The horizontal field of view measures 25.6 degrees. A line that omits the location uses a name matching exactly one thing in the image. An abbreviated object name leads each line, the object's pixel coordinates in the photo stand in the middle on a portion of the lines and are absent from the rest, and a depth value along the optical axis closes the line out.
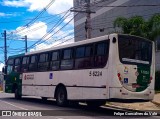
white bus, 14.16
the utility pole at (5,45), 53.50
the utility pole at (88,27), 24.41
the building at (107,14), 28.59
